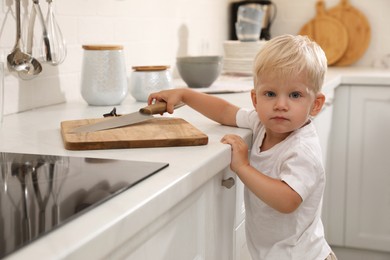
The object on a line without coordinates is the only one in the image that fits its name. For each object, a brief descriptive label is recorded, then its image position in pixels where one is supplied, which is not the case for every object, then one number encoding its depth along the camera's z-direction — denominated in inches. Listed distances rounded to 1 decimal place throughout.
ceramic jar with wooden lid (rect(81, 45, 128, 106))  64.8
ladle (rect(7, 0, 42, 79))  59.0
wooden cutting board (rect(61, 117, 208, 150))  42.3
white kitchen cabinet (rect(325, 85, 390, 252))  99.5
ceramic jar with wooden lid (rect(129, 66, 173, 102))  68.8
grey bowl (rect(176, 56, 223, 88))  81.7
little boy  44.6
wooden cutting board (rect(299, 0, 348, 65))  121.3
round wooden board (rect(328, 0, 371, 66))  121.4
